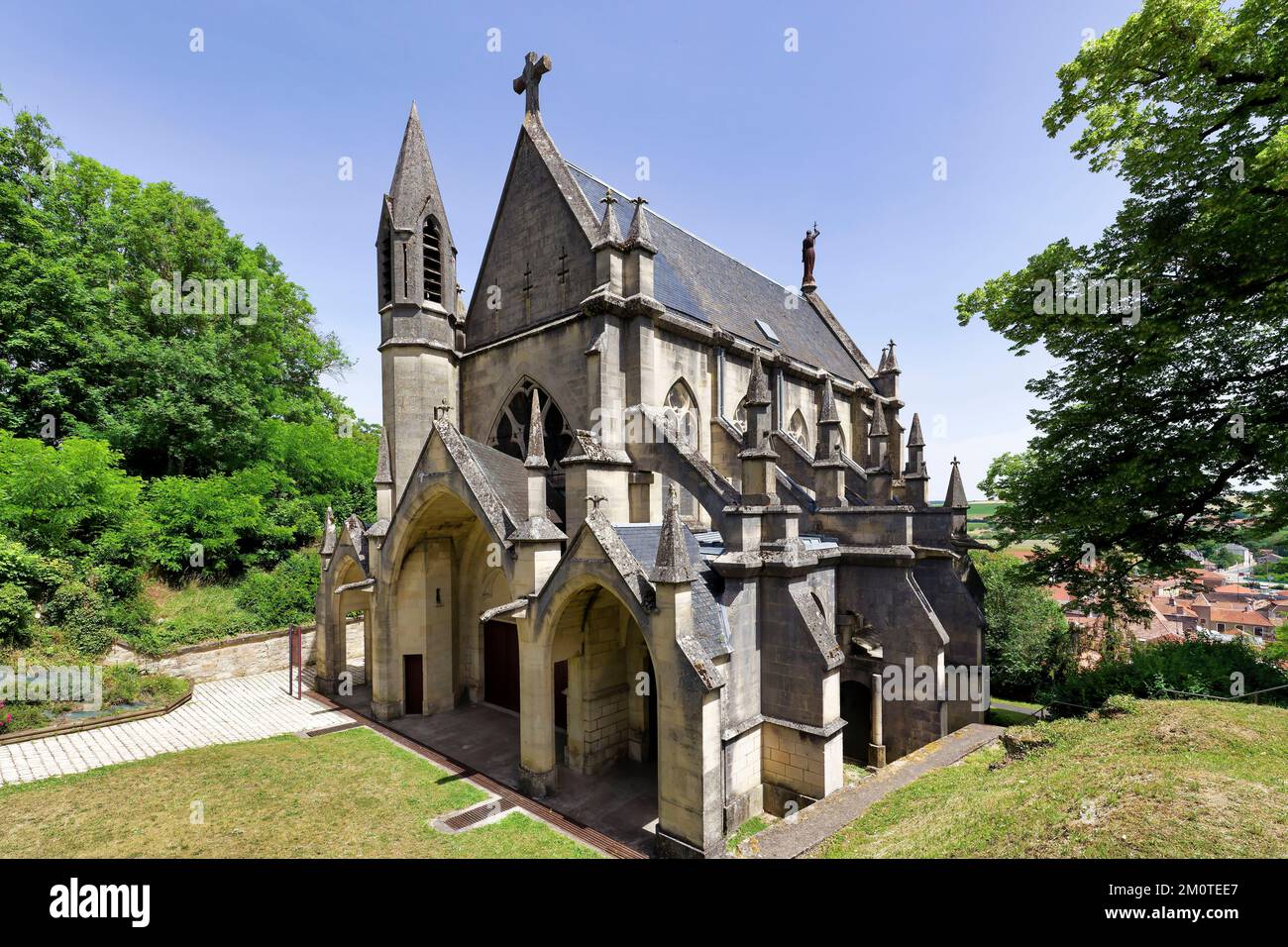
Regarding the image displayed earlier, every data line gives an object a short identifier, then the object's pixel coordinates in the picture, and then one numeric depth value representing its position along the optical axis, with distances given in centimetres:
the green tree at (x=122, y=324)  2152
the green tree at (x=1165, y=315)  988
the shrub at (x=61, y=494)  1784
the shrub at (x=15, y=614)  1623
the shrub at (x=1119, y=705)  977
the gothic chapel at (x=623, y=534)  1080
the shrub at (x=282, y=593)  2261
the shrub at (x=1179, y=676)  1280
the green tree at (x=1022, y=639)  2123
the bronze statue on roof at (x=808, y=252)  3494
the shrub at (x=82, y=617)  1770
